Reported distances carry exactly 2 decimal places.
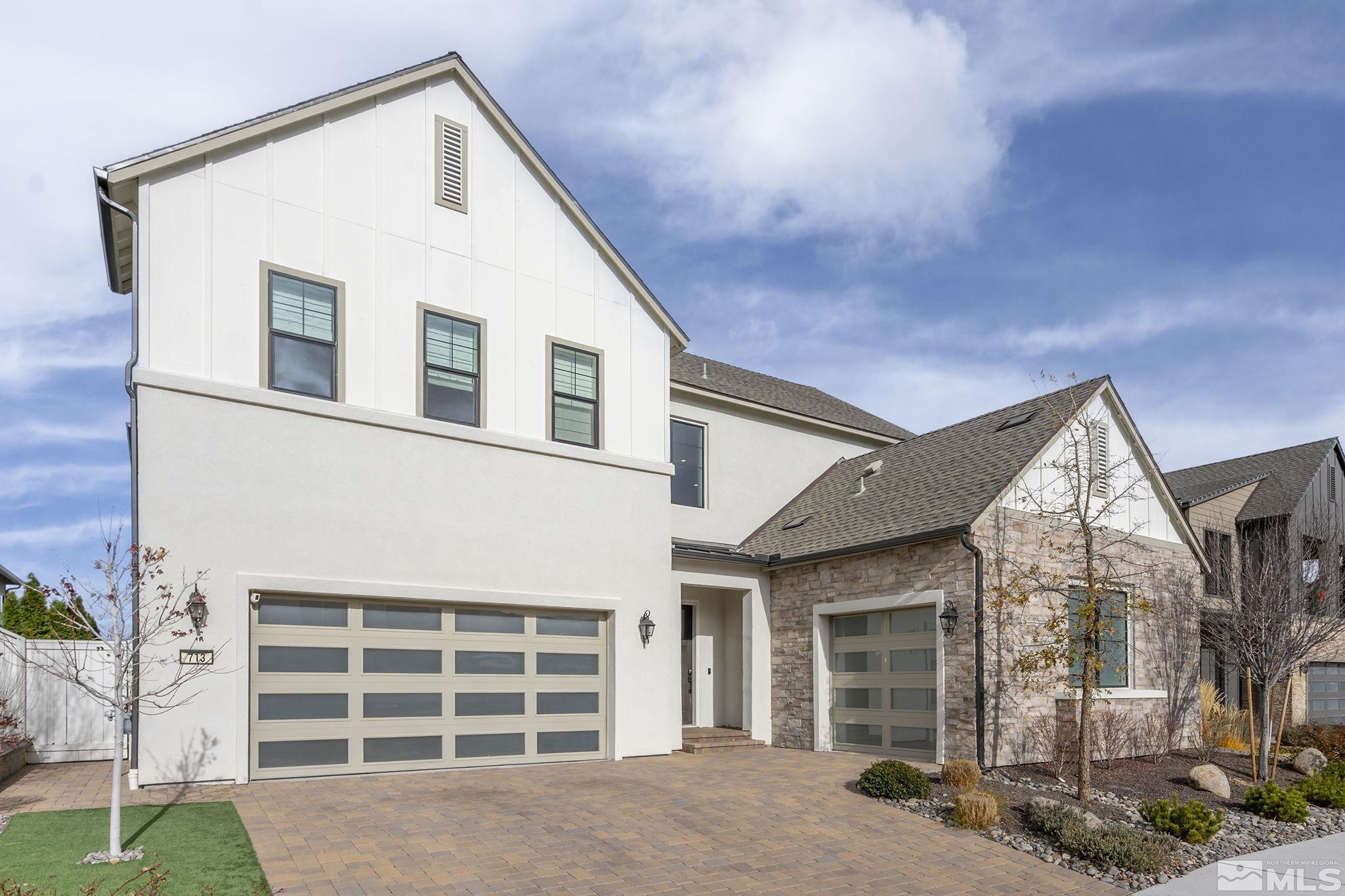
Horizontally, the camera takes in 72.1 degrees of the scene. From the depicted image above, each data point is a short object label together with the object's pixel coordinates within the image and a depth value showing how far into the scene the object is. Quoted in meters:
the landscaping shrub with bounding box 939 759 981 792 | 11.59
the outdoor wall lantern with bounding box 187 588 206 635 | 10.63
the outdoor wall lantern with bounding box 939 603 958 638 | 14.01
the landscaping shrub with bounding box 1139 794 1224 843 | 10.35
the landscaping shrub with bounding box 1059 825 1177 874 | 9.14
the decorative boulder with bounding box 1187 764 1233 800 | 12.97
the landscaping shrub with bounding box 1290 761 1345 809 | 13.02
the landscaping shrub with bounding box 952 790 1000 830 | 10.24
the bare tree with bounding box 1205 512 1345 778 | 14.77
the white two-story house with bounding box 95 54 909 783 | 11.12
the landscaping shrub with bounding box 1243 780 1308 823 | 11.84
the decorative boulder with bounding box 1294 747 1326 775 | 15.45
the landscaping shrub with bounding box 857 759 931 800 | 11.30
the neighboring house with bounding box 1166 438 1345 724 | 23.03
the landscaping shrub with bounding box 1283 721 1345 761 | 17.28
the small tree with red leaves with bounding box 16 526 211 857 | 7.67
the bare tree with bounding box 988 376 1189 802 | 12.20
